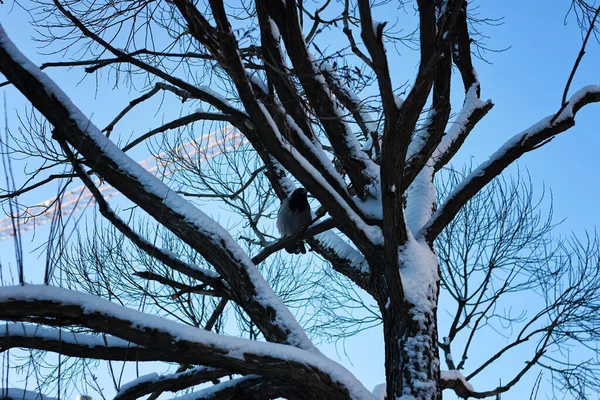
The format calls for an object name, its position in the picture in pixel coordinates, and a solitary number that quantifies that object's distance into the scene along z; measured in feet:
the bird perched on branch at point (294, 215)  19.75
